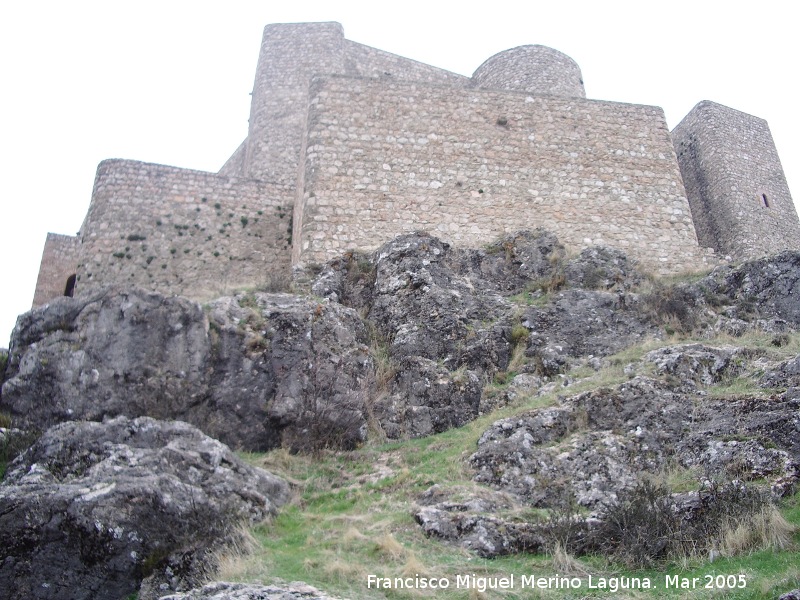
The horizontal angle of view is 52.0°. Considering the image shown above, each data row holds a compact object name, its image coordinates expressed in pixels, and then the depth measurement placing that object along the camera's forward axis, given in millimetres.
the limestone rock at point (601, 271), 14469
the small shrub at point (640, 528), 7328
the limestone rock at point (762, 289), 13359
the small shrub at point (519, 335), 13109
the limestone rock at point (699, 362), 10672
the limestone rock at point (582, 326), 12878
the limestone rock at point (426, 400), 11508
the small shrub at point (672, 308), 13385
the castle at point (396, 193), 16109
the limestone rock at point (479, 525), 7734
